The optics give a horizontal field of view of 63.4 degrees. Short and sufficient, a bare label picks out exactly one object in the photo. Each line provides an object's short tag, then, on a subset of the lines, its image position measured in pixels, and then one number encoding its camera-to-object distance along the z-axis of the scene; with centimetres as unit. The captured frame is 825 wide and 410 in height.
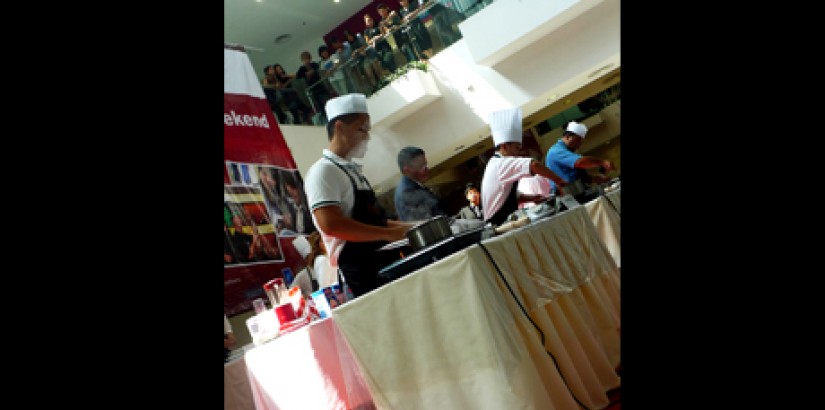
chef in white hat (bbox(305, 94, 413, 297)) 239
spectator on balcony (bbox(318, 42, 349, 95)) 937
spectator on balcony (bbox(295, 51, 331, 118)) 947
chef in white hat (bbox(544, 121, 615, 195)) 503
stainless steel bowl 202
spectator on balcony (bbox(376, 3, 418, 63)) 924
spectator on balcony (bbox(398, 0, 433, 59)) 918
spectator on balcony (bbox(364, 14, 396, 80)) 930
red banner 579
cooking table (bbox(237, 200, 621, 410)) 175
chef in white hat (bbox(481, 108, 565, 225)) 369
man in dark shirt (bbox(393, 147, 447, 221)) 417
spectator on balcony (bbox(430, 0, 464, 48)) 908
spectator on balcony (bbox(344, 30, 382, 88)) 938
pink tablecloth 240
